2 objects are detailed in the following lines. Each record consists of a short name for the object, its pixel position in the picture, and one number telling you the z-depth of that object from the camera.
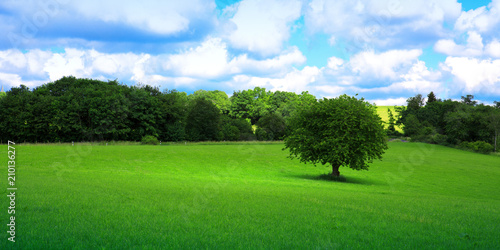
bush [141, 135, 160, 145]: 83.12
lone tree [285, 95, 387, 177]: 30.36
